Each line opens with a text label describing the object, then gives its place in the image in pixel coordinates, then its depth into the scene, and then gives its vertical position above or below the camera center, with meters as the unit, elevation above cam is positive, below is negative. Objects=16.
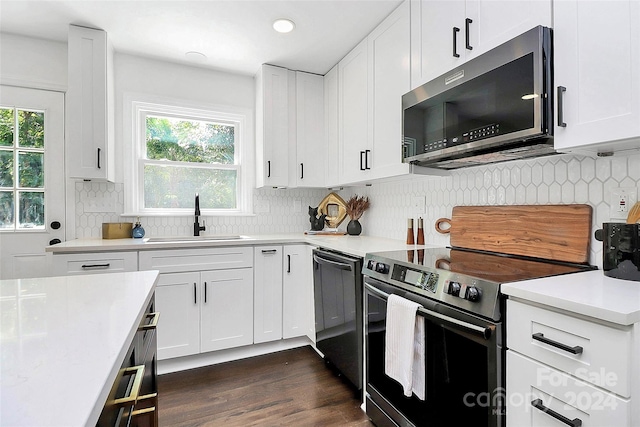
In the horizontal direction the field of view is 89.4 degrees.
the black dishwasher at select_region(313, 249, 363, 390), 1.92 -0.66
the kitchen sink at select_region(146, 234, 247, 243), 2.76 -0.23
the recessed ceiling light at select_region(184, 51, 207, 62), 2.74 +1.34
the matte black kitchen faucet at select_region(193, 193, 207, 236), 2.91 -0.13
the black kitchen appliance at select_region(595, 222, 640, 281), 1.09 -0.14
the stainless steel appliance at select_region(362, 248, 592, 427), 1.08 -0.45
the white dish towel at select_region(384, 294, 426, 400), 1.36 -0.59
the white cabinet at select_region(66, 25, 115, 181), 2.37 +0.80
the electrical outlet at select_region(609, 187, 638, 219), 1.27 +0.04
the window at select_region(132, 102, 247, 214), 2.91 +0.49
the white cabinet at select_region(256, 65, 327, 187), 2.98 +0.78
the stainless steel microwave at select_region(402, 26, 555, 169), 1.24 +0.46
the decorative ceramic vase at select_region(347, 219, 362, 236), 2.90 -0.15
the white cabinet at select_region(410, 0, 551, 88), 1.33 +0.86
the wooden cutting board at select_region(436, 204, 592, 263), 1.41 -0.10
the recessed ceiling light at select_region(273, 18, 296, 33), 2.28 +1.34
